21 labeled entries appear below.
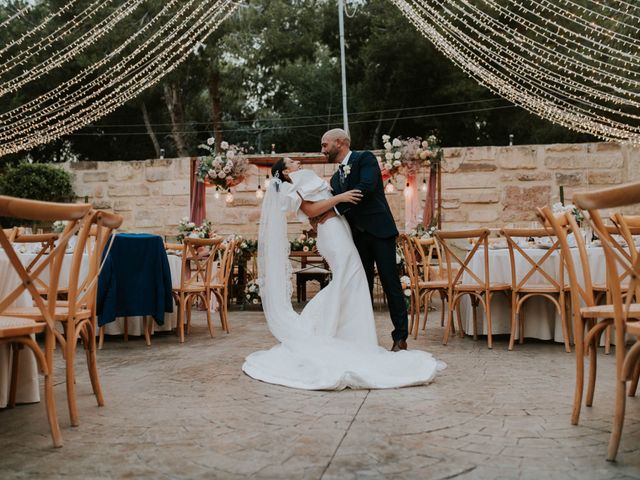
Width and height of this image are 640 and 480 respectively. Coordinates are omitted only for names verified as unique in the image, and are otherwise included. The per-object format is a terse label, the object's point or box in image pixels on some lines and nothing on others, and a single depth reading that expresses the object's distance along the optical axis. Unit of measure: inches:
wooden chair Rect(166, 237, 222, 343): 208.5
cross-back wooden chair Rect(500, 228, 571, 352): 182.0
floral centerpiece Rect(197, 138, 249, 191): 318.7
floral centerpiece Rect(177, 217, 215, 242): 319.6
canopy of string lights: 422.6
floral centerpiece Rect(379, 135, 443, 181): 311.9
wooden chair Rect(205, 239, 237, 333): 226.5
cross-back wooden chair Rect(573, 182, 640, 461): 78.4
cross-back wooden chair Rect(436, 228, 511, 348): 191.5
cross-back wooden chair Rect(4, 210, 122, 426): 101.7
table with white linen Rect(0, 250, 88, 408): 115.6
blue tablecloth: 200.1
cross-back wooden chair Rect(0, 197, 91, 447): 86.3
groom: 169.3
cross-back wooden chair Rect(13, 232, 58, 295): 165.3
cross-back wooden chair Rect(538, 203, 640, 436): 98.7
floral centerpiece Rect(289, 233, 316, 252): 327.0
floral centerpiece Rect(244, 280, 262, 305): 313.7
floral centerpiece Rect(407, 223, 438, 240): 303.0
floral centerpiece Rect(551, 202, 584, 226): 220.1
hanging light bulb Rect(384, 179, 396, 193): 345.8
